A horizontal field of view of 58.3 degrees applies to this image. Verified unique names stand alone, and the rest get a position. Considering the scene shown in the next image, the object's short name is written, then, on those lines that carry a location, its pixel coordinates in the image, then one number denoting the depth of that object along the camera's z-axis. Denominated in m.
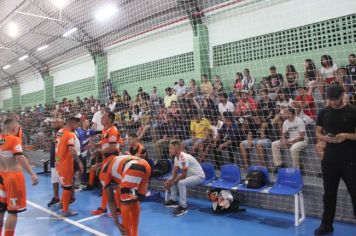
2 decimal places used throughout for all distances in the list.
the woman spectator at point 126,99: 9.61
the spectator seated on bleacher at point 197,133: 6.79
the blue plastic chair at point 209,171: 5.90
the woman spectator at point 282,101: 6.09
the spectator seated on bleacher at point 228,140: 6.34
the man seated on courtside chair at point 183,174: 5.43
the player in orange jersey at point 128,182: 3.74
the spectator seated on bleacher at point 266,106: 6.31
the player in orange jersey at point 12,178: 3.82
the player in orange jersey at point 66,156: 5.33
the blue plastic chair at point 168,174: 6.29
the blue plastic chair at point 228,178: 5.42
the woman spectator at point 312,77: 6.06
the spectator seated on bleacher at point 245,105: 6.66
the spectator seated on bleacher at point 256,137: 5.91
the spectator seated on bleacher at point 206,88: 7.95
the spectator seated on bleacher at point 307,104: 5.96
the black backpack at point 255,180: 5.01
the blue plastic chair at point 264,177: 4.98
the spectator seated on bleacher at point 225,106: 7.02
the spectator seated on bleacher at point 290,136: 5.54
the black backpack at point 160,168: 6.41
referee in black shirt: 3.73
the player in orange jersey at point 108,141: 4.76
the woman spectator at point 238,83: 7.53
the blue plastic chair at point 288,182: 4.67
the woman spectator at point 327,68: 6.18
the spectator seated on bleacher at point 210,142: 6.54
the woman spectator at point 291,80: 6.45
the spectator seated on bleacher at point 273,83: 6.63
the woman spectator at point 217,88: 7.73
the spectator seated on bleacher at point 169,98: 8.92
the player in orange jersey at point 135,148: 6.15
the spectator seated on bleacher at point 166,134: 7.38
